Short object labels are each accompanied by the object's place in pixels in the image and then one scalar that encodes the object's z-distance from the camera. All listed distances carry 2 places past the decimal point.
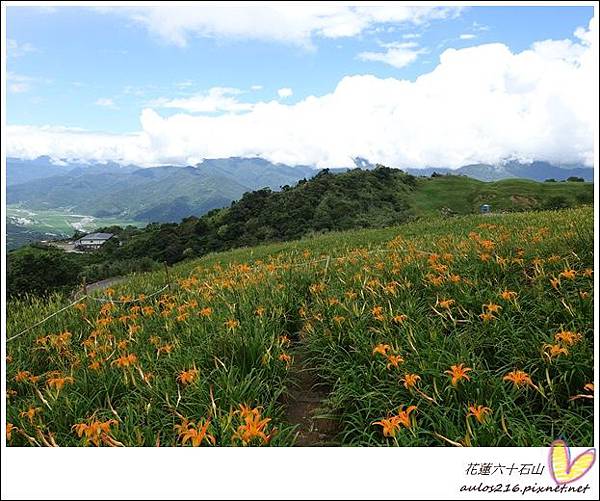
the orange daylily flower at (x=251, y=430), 1.88
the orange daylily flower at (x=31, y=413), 2.47
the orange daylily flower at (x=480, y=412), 1.96
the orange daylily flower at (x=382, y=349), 2.60
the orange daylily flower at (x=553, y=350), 2.29
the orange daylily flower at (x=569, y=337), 2.36
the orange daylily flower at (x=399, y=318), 3.13
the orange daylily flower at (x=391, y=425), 1.92
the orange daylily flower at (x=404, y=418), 1.94
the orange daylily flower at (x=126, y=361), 2.99
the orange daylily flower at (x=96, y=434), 2.07
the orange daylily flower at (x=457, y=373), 2.21
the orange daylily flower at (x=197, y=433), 1.87
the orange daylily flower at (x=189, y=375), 2.58
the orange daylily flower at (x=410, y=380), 2.25
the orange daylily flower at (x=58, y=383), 2.79
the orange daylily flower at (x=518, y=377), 2.14
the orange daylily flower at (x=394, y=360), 2.46
